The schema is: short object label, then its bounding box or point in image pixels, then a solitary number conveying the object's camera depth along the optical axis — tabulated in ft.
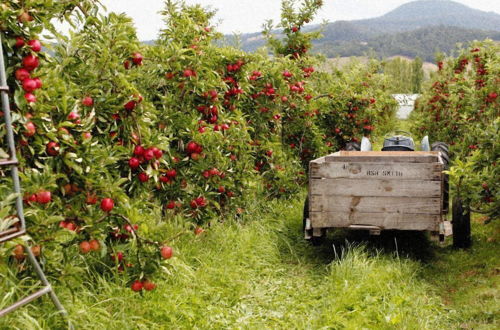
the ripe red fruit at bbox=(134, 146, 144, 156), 11.21
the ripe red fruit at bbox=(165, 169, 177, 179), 15.08
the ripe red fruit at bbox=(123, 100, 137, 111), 11.23
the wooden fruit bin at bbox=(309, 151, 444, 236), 15.48
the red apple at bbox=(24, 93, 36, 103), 8.35
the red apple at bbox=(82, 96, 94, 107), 10.82
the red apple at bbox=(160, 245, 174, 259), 10.43
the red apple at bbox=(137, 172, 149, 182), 11.60
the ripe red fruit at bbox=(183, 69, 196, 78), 15.33
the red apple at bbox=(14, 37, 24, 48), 8.27
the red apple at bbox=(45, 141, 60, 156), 9.00
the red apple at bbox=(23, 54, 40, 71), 8.42
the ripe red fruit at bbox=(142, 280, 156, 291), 10.61
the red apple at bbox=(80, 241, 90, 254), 9.68
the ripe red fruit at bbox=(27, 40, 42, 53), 8.45
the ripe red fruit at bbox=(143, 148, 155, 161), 11.22
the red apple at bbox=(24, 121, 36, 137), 8.39
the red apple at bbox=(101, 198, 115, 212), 9.60
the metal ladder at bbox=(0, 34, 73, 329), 7.69
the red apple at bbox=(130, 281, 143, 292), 10.56
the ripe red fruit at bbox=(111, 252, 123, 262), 11.14
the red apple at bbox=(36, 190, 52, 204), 8.50
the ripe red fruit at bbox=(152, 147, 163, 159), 11.38
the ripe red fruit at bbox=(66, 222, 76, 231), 9.50
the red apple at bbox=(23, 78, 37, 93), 8.34
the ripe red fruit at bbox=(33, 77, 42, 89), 8.50
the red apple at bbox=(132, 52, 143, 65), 11.93
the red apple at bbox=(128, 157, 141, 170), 11.21
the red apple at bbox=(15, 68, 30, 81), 8.32
